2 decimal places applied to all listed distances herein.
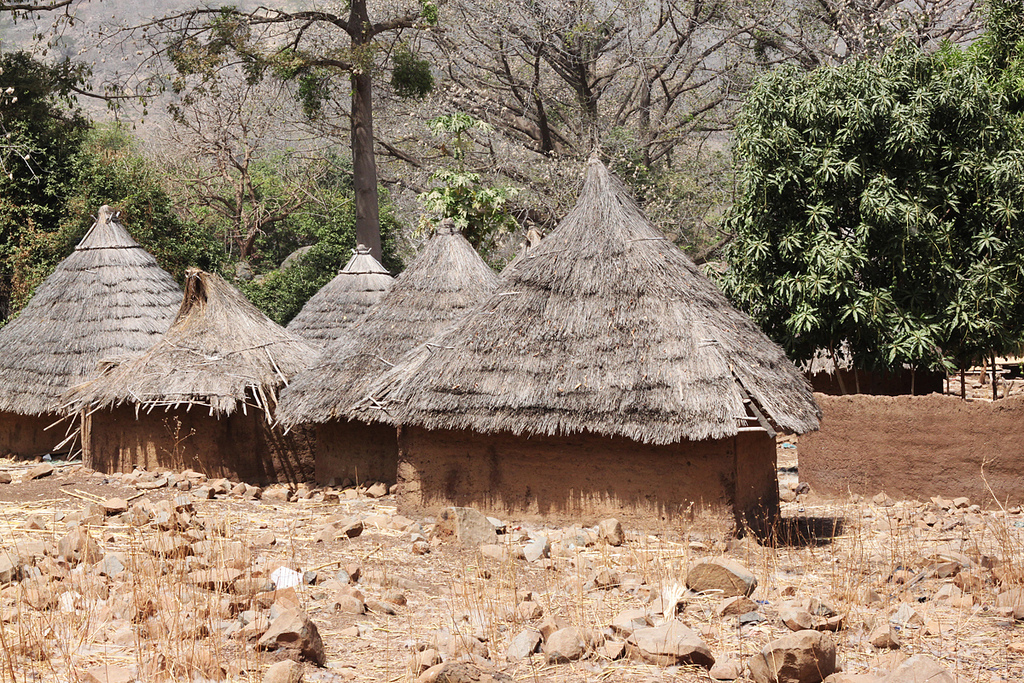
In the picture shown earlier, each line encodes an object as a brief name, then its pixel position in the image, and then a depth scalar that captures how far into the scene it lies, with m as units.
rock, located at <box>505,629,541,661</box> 10.98
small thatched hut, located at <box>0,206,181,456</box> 30.28
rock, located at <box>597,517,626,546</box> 17.39
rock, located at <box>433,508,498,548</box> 17.03
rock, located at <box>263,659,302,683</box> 9.55
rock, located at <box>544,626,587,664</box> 10.87
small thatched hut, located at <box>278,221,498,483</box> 23.92
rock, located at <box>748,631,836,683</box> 9.86
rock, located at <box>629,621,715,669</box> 10.55
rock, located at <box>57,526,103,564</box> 13.94
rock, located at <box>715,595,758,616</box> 12.81
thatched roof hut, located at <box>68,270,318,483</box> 24.72
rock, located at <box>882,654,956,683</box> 9.22
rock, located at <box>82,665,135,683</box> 9.21
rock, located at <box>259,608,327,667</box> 10.47
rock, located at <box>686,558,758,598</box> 13.76
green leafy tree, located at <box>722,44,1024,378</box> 23.30
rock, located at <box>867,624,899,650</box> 11.28
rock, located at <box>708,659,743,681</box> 10.29
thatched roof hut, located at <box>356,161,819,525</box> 17.84
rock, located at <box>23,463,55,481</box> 23.95
